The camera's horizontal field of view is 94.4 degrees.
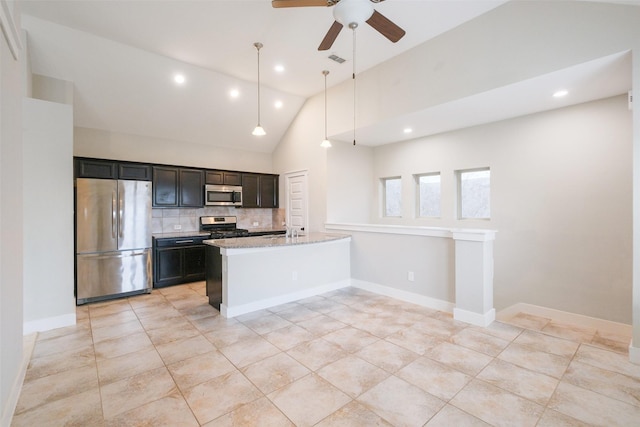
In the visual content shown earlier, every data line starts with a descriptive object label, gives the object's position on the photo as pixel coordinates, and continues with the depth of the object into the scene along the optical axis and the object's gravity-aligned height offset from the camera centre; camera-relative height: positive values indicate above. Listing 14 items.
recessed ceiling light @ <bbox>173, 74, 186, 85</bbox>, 4.81 +2.21
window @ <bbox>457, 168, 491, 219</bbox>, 4.91 +0.31
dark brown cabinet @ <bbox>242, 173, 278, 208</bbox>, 6.61 +0.52
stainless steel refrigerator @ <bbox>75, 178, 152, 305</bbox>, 4.30 -0.37
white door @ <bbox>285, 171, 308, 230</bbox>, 6.21 +0.29
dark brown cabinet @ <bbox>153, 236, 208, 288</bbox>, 5.15 -0.86
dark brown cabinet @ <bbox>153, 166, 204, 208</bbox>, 5.44 +0.51
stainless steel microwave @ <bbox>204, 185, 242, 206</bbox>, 6.07 +0.39
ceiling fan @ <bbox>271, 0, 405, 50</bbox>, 2.24 +1.66
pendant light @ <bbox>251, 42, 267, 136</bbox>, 4.05 +1.77
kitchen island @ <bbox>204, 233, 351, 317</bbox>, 3.89 -0.84
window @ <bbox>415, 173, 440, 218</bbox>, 5.63 +0.33
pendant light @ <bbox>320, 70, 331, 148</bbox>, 5.52 +1.91
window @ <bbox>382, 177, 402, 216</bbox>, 6.28 +0.35
